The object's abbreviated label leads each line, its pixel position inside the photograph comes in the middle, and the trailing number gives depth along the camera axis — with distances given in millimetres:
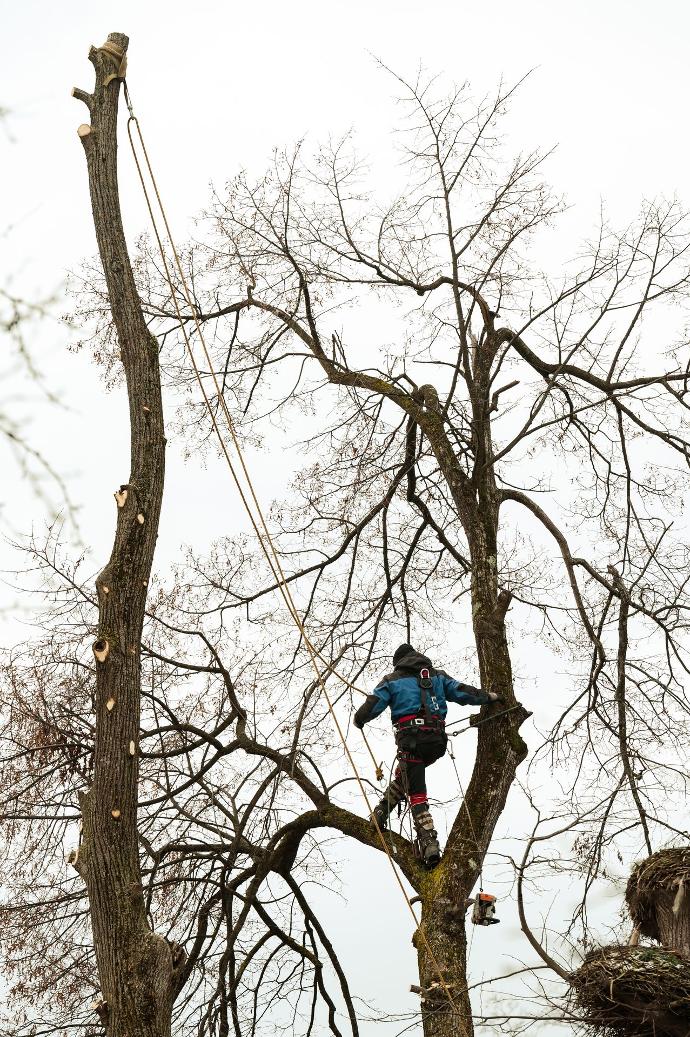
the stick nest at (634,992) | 11602
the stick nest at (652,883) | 13172
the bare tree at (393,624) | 14227
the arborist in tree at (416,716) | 14742
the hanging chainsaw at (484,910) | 13406
